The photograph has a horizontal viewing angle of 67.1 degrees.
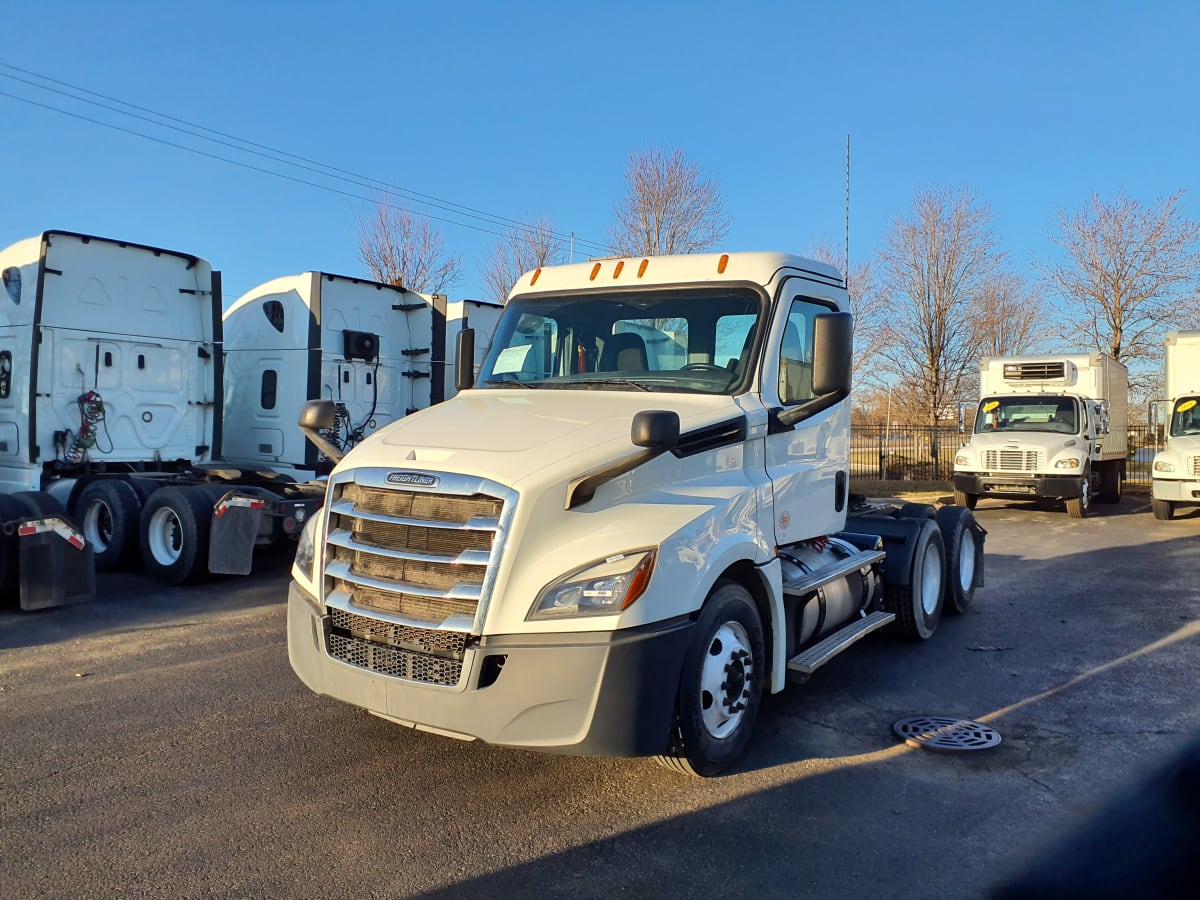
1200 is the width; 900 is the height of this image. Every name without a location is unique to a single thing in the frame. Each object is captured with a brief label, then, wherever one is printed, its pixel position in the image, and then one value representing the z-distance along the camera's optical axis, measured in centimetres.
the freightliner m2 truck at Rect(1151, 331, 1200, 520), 1534
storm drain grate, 490
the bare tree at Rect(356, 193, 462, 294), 2562
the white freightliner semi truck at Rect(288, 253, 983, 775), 379
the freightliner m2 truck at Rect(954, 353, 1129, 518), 1655
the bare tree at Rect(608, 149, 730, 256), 2312
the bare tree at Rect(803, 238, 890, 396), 2677
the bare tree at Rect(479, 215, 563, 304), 2590
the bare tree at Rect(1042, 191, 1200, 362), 2797
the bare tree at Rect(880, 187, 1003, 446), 2634
